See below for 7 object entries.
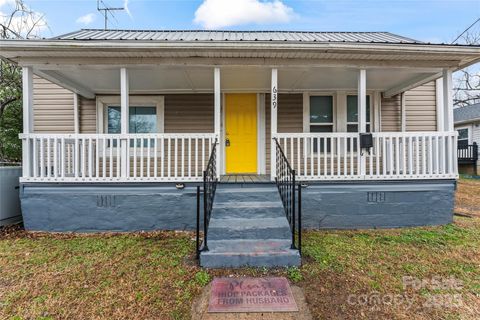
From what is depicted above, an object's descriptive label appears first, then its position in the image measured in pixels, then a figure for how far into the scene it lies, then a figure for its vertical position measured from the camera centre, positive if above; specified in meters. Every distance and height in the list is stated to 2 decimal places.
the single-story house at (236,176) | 4.22 +0.02
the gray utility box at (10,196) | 4.57 -0.61
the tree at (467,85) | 21.06 +6.25
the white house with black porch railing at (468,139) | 13.77 +1.16
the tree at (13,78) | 7.58 +2.48
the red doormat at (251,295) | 2.40 -1.35
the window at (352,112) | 6.40 +1.18
